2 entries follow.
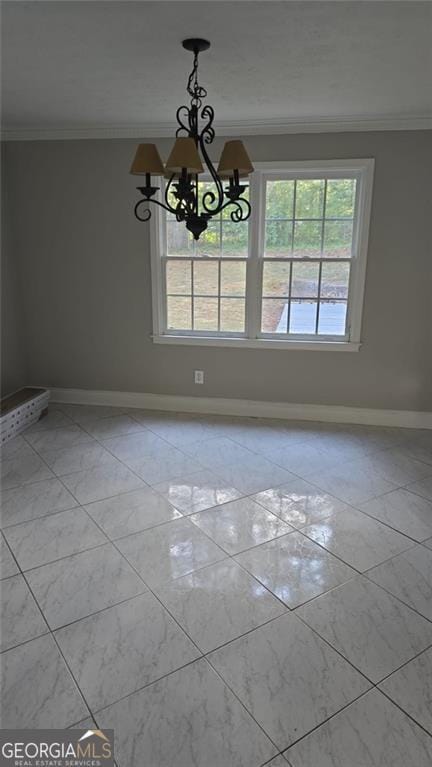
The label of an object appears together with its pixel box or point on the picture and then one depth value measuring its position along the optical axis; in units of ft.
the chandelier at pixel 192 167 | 6.83
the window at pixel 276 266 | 12.71
